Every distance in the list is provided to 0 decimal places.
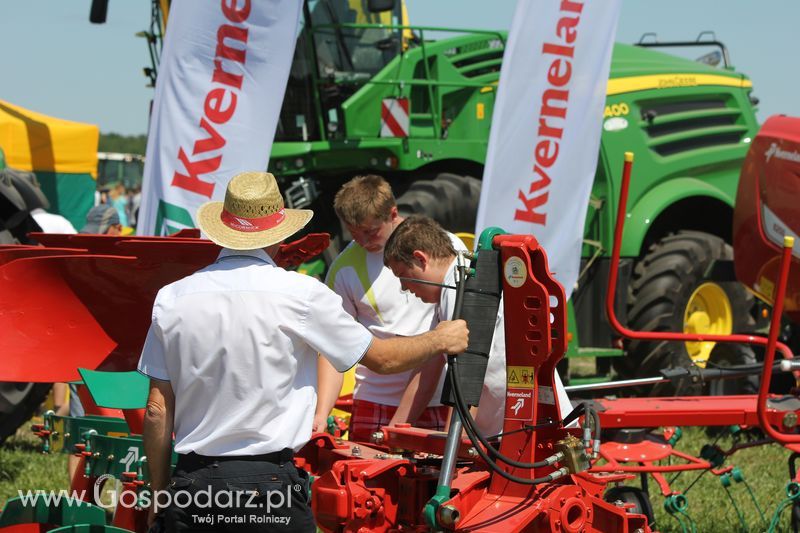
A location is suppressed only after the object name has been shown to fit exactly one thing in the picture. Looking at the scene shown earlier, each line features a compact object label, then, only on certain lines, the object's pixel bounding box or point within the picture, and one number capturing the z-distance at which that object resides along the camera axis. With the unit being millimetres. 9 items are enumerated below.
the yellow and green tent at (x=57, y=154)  22453
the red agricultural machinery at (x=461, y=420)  7086
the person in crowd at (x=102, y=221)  16125
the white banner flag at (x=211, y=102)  12352
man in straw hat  6129
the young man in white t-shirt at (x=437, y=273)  7566
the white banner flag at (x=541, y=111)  13500
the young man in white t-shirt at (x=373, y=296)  9328
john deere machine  16516
